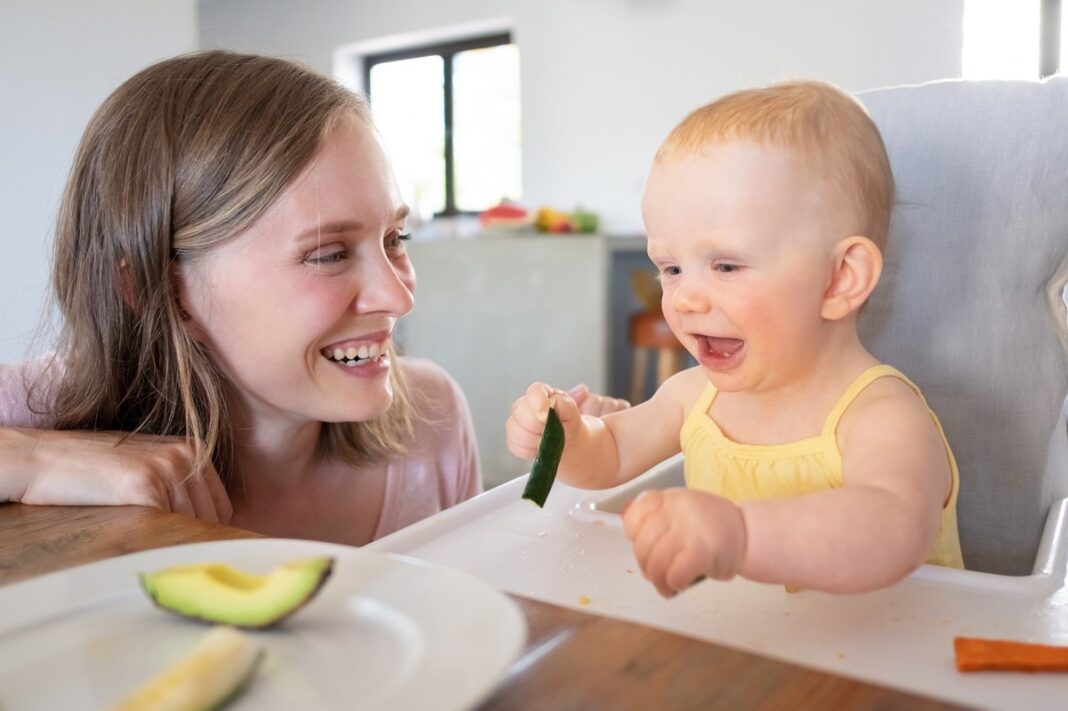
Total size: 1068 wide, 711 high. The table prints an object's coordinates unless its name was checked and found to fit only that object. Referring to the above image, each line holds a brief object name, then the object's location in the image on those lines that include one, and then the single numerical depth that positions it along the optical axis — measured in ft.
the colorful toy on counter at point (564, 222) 15.20
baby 2.54
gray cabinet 14.17
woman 3.53
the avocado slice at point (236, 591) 1.59
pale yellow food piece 1.34
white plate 1.41
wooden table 1.54
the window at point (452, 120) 18.63
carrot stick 1.80
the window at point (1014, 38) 12.84
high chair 3.59
